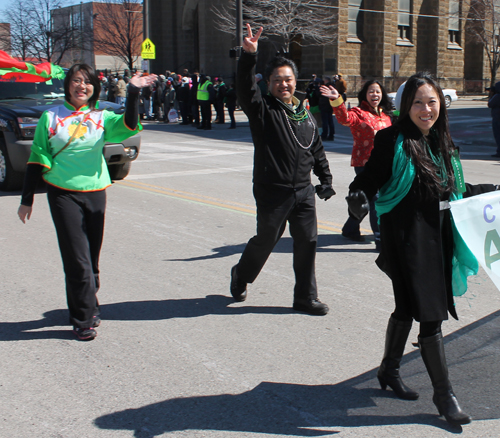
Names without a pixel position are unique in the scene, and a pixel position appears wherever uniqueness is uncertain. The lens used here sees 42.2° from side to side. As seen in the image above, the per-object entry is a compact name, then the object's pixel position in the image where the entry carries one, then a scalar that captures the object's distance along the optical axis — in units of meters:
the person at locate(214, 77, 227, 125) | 22.74
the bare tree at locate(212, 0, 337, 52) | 35.69
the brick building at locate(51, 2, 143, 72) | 54.88
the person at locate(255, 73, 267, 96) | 22.34
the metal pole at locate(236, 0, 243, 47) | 24.75
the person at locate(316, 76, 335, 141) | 18.64
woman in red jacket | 6.50
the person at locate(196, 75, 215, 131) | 21.55
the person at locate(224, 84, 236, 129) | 22.14
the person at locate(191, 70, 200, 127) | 22.69
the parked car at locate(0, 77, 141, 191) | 9.84
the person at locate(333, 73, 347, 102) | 19.57
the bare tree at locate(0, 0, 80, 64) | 45.84
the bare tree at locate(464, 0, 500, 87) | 43.16
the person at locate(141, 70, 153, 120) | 25.08
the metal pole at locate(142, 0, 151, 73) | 27.51
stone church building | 38.74
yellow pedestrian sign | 26.72
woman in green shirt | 4.36
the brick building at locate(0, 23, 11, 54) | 46.57
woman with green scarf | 3.27
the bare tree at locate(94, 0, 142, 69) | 53.86
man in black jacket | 4.55
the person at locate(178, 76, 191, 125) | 23.64
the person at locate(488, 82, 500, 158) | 14.92
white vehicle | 34.10
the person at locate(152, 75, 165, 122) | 25.18
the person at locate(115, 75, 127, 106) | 24.02
